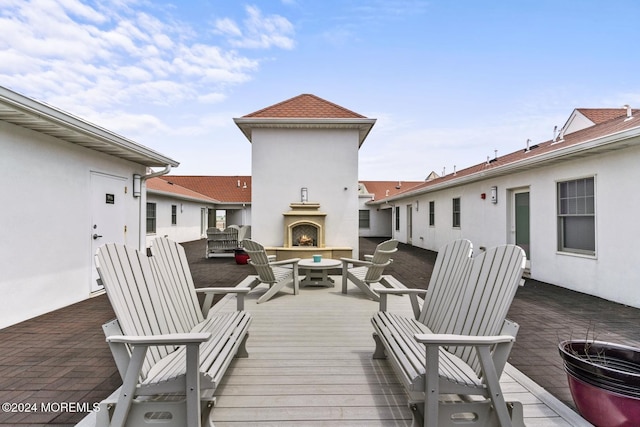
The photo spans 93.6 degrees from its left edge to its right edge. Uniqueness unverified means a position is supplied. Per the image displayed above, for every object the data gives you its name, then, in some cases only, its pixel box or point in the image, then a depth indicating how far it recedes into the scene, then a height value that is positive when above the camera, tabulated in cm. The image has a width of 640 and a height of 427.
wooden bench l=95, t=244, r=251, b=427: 164 -88
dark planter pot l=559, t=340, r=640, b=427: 180 -102
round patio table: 600 -115
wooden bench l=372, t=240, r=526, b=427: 169 -85
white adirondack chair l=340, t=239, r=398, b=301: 521 -100
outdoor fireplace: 837 -19
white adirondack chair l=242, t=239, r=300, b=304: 501 -98
